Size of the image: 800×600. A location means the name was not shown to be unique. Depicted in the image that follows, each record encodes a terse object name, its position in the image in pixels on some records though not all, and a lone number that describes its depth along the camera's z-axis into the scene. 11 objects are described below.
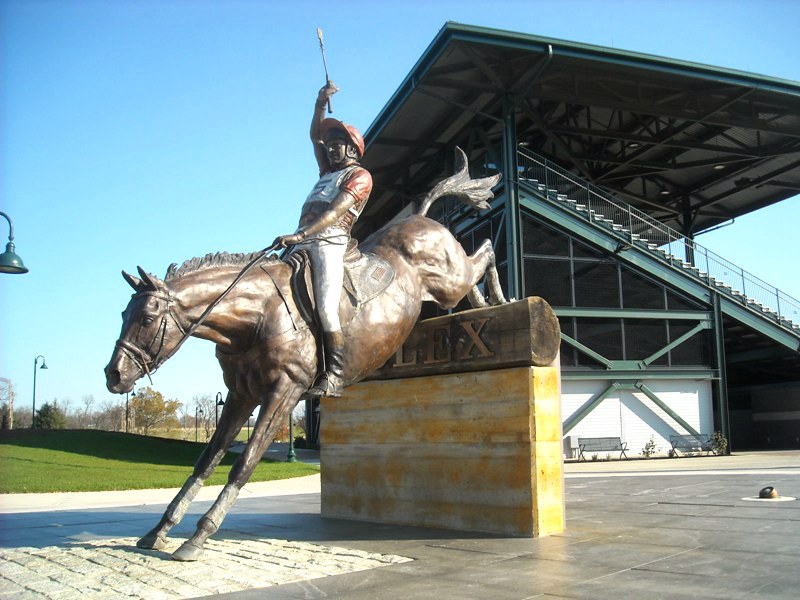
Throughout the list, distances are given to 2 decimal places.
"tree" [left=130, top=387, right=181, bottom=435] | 59.56
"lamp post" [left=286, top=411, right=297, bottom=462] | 28.65
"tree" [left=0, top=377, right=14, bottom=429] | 48.36
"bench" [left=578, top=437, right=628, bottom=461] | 25.72
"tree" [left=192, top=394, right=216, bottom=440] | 83.96
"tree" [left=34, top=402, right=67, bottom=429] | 49.78
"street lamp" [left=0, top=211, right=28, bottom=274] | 11.77
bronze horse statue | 5.74
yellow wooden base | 7.14
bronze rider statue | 6.51
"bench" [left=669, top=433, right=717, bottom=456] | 26.75
